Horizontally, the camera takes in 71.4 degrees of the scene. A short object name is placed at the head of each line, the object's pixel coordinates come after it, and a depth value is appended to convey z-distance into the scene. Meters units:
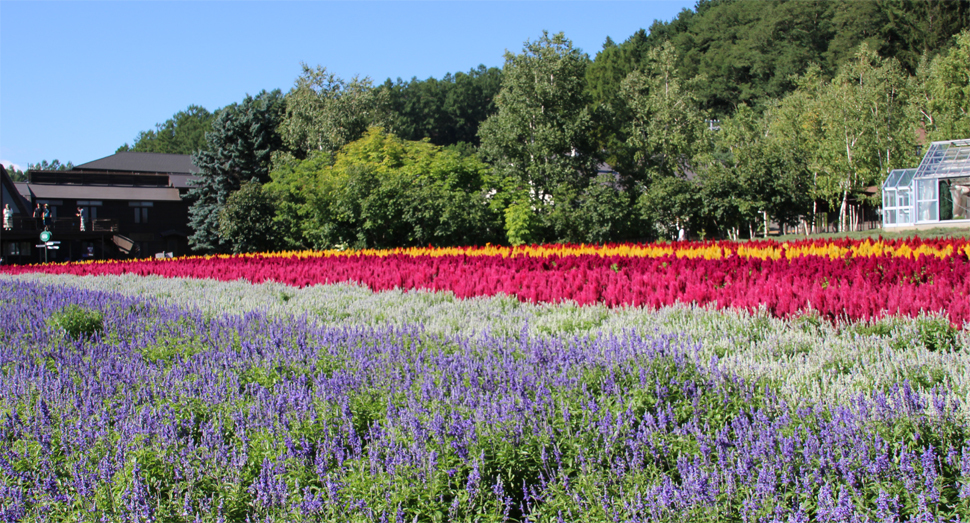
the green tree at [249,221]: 31.92
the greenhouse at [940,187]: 28.83
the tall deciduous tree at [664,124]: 37.63
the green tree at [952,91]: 36.31
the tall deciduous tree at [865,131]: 38.91
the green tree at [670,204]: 34.25
